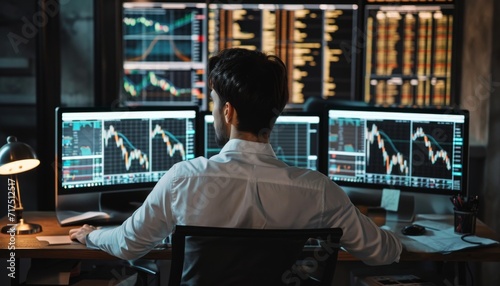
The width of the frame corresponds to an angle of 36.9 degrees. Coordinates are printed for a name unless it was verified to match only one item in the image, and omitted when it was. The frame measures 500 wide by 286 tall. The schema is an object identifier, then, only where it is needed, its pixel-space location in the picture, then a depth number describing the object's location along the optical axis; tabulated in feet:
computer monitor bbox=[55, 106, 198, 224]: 10.14
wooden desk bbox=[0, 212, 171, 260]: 8.78
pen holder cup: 9.65
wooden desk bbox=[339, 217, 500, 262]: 8.87
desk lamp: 9.27
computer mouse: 9.71
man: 6.85
